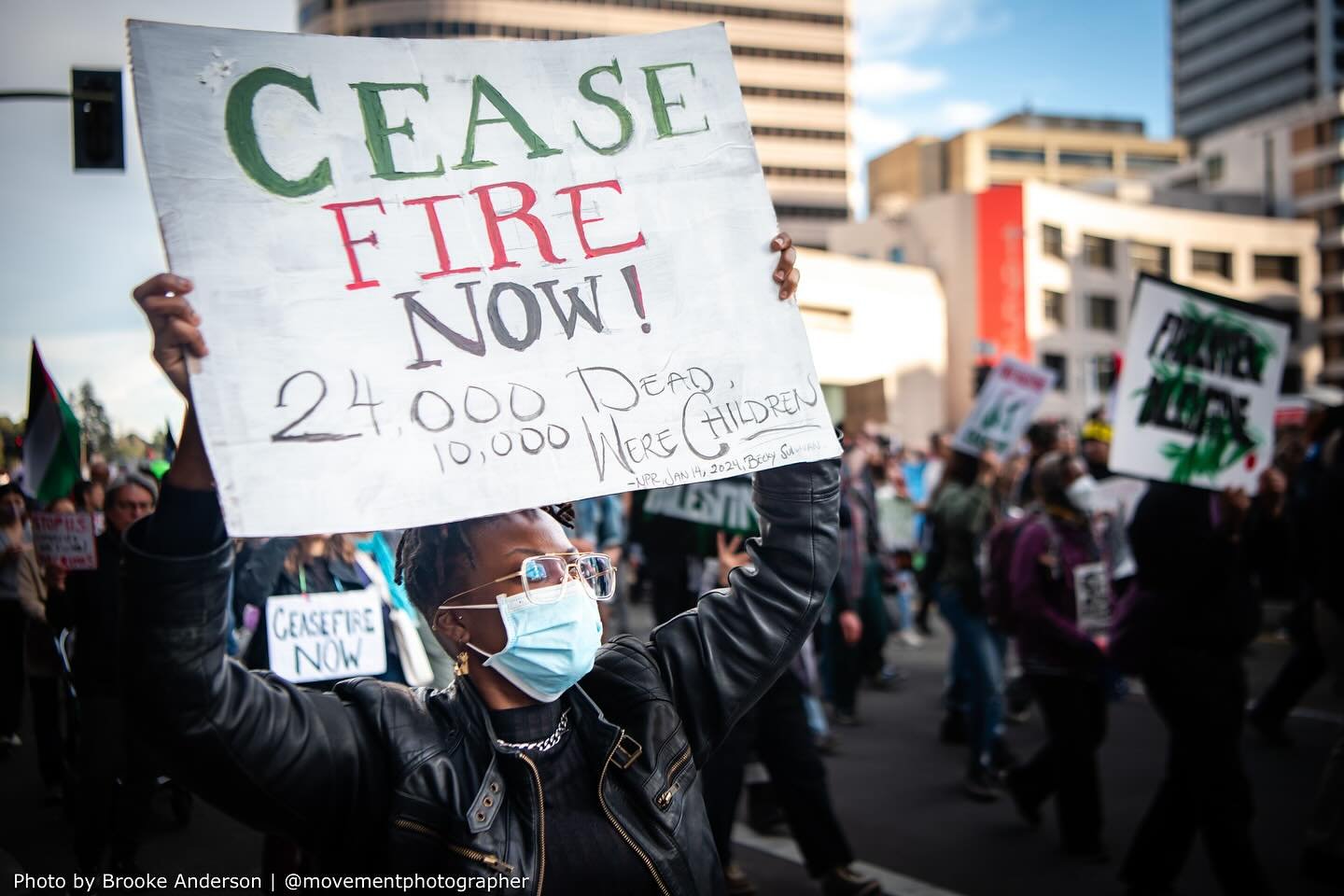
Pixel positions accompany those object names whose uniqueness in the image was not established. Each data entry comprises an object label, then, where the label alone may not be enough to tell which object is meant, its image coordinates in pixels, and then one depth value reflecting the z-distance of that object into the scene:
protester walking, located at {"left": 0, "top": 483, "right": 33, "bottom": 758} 4.98
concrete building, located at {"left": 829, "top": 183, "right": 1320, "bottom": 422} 51.09
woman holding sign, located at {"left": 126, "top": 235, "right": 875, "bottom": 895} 1.76
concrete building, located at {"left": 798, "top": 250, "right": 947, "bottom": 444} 44.94
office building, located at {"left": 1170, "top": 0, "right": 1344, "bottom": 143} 108.88
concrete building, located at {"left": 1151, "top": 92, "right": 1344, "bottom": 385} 66.38
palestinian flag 3.50
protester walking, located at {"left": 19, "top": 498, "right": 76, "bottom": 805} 4.70
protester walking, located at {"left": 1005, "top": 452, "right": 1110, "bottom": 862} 5.59
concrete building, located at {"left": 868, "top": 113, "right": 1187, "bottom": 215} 86.81
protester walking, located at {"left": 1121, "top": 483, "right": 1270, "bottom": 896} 4.72
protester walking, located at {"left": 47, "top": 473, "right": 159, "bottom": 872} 4.64
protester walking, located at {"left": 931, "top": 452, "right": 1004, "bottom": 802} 6.82
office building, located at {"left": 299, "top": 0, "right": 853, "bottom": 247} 78.19
